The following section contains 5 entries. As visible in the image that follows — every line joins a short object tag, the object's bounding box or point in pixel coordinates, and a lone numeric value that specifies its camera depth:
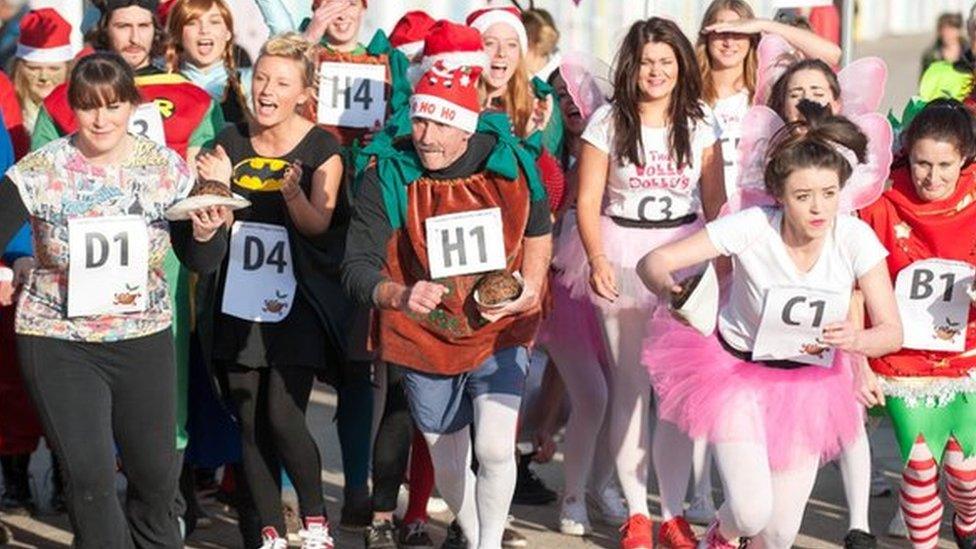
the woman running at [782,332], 11.70
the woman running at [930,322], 12.82
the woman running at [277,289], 12.51
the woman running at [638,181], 13.09
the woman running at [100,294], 11.19
